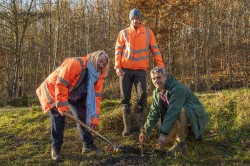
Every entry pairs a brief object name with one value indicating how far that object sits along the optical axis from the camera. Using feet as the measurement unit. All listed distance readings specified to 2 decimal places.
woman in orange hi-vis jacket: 13.75
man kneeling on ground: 14.08
